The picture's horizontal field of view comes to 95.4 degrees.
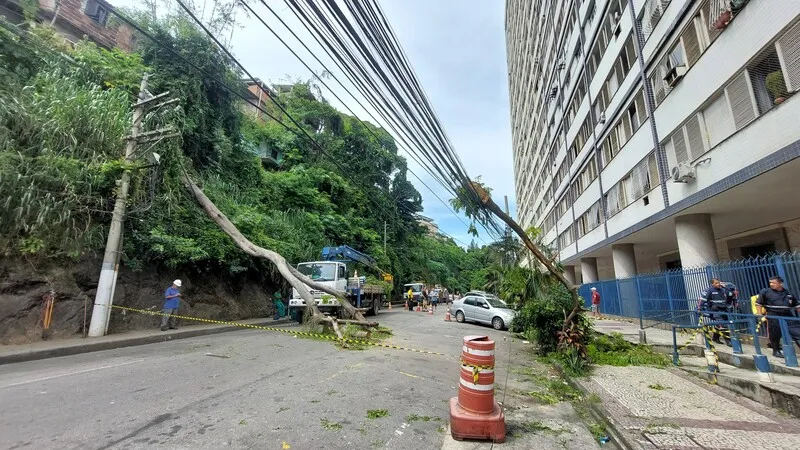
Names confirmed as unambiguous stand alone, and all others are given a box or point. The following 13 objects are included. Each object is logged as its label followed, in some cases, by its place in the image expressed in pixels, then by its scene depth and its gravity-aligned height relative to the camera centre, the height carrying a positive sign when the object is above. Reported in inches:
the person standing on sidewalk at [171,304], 439.8 -10.1
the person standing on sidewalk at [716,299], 330.3 -0.7
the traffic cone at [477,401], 154.0 -44.3
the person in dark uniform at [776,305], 268.5 -5.0
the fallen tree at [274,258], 475.5 +55.6
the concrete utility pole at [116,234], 386.9 +67.5
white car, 660.1 -24.7
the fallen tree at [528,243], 298.8 +45.3
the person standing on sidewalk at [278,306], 634.8 -17.1
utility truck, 600.1 +23.5
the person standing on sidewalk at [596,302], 814.5 -9.5
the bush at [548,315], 328.2 -16.0
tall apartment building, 328.5 +211.8
